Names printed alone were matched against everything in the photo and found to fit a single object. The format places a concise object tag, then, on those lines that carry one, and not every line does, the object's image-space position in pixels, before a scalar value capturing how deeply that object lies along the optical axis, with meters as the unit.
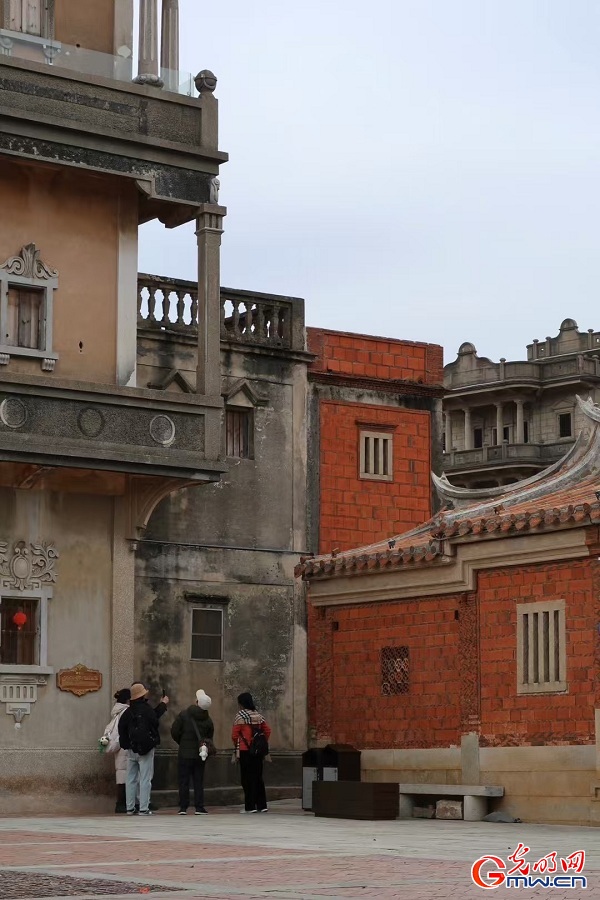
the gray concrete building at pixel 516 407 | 74.88
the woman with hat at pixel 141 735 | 22.88
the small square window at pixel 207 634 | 28.81
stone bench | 22.67
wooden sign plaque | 24.45
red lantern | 24.12
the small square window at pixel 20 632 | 24.25
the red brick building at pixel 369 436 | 30.95
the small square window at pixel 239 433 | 29.89
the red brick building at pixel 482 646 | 22.03
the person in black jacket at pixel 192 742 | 23.72
